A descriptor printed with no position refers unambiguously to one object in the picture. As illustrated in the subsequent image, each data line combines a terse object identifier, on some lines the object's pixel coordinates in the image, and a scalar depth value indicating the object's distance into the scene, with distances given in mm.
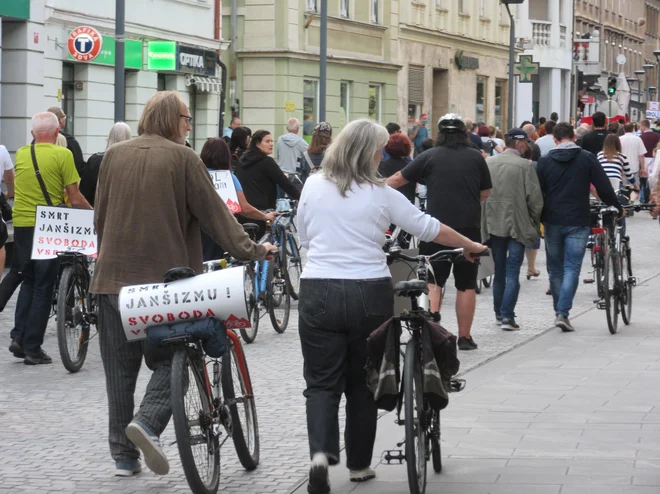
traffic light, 47806
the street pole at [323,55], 30500
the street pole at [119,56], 20234
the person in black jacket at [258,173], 13859
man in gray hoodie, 24641
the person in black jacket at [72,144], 13945
